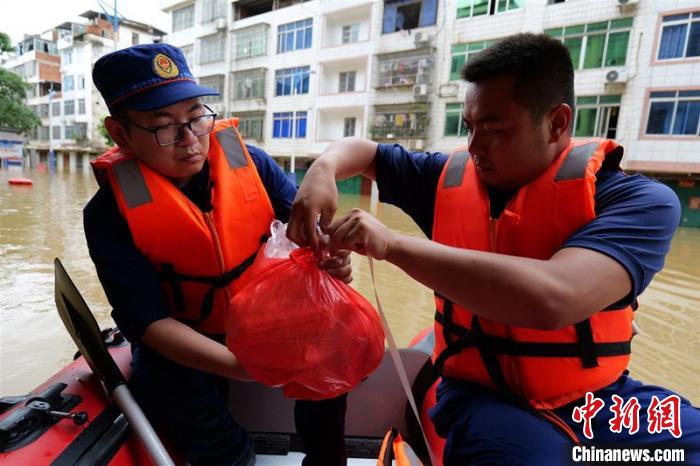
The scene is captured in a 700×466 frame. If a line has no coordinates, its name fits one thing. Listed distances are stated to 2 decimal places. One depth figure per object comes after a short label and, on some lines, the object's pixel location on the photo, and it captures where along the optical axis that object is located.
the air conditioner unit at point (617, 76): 13.51
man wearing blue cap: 1.39
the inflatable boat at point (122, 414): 1.26
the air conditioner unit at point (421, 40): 17.30
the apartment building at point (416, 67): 13.25
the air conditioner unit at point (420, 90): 17.38
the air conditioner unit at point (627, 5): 13.16
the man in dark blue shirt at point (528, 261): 0.99
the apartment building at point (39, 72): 40.72
